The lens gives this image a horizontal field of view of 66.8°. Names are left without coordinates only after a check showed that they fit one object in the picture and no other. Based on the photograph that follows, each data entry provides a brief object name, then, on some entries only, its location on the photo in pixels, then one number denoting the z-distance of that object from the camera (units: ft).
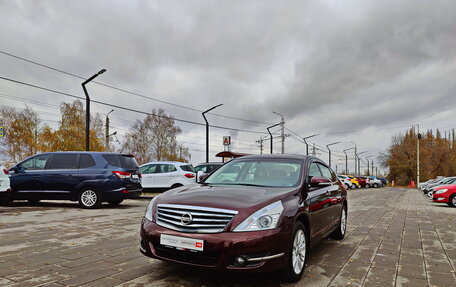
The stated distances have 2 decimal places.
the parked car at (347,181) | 124.85
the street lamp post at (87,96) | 56.85
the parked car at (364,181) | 160.66
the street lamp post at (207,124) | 90.87
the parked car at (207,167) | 54.28
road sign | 99.61
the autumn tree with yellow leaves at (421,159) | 232.73
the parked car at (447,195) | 51.75
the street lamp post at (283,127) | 133.28
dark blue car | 35.24
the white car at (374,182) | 169.41
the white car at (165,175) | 49.06
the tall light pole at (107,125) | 110.63
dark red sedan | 11.12
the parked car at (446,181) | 72.78
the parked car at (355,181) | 141.19
